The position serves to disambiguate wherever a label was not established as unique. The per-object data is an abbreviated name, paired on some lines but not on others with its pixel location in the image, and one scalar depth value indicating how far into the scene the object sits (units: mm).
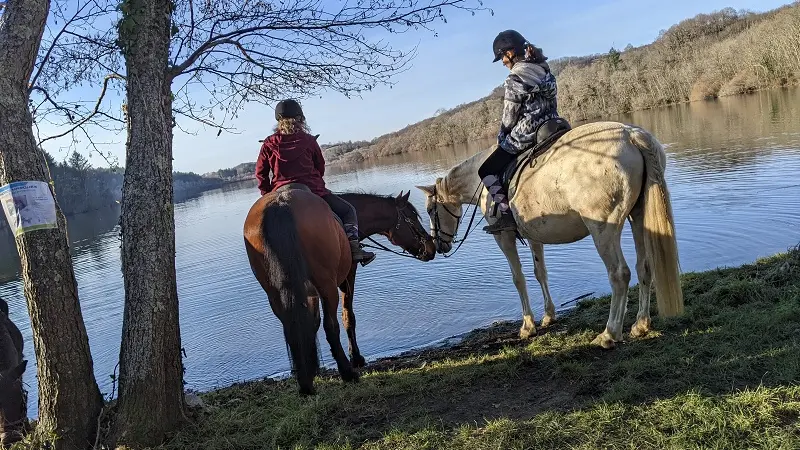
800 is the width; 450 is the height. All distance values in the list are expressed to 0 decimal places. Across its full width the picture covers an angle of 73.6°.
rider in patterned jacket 5832
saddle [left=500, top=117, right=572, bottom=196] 5738
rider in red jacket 5953
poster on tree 4184
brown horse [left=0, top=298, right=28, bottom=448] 5012
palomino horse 5004
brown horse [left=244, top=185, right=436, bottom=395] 4527
